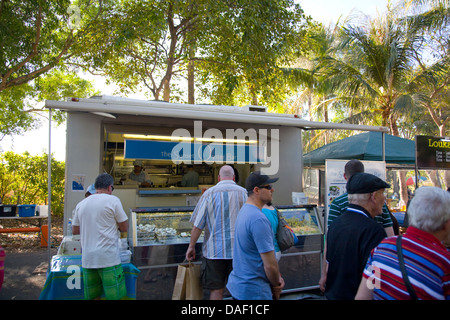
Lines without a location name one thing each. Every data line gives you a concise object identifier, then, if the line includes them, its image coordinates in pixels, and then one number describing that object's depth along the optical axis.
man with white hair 1.66
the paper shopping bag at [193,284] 3.72
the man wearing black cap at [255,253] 2.57
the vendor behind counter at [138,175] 8.51
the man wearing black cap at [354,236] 2.28
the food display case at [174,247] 4.36
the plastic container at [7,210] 8.59
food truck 4.55
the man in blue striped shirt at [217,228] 3.76
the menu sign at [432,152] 6.29
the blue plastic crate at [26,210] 8.66
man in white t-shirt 3.41
